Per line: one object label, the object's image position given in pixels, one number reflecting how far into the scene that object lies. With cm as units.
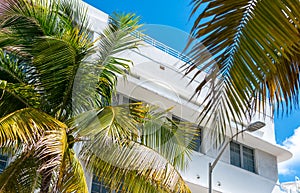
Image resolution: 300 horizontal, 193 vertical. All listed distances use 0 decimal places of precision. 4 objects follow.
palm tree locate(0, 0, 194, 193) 931
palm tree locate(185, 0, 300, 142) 388
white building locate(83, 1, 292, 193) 1400
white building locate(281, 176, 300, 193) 2331
